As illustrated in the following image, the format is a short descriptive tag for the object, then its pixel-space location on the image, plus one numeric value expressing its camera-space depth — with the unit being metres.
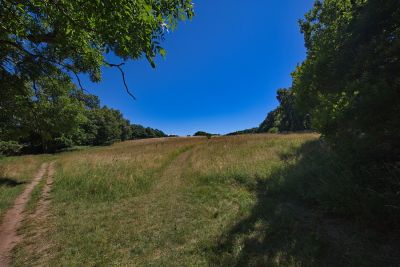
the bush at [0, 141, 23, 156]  24.78
